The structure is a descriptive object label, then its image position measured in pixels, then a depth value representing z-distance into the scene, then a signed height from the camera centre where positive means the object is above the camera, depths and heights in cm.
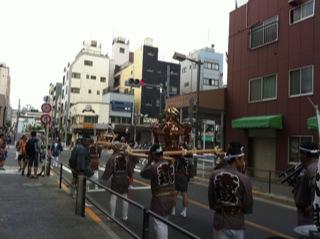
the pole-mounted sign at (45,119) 1258 +45
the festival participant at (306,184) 369 -61
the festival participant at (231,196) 328 -70
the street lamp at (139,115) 4745 +278
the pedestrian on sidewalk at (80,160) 795 -82
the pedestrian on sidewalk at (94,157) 955 -89
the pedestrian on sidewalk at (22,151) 1342 -108
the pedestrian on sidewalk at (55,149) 1696 -117
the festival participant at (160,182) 442 -76
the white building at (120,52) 6109 +1711
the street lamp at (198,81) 1435 +271
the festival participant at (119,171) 596 -83
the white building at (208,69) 4581 +1063
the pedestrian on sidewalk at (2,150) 1356 -106
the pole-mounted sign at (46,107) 1280 +97
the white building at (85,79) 5777 +1039
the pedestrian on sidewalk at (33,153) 1153 -97
